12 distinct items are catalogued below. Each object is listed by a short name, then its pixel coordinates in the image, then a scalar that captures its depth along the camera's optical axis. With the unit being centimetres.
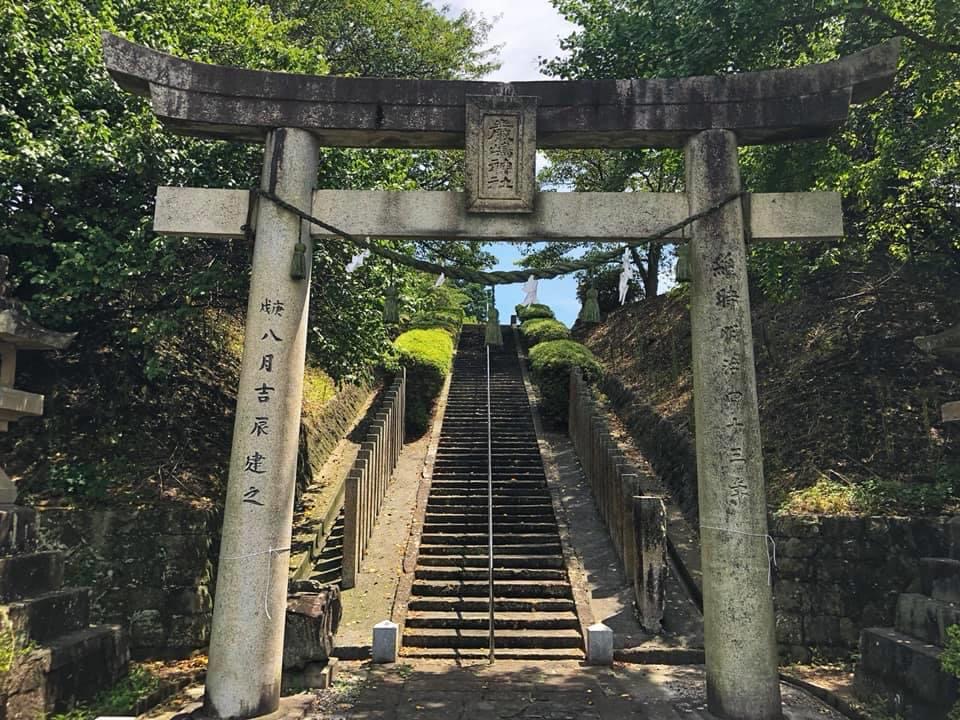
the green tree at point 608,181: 1609
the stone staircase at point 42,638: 480
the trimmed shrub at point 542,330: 1909
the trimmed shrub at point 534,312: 2552
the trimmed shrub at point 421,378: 1424
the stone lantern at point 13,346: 577
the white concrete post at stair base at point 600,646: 664
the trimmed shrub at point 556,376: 1448
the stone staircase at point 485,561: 718
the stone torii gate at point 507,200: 519
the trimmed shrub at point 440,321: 2056
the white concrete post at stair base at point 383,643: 663
